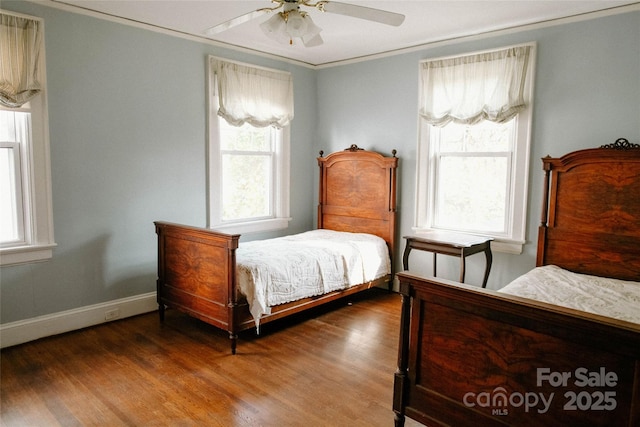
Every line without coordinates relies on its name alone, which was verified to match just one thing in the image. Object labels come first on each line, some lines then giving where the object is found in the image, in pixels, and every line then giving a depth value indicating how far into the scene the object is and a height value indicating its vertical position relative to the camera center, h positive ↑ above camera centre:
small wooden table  3.67 -0.58
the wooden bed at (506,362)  1.56 -0.74
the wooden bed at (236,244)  3.16 -0.56
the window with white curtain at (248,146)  4.34 +0.32
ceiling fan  2.40 +0.91
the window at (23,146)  3.06 +0.21
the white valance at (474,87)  3.75 +0.84
